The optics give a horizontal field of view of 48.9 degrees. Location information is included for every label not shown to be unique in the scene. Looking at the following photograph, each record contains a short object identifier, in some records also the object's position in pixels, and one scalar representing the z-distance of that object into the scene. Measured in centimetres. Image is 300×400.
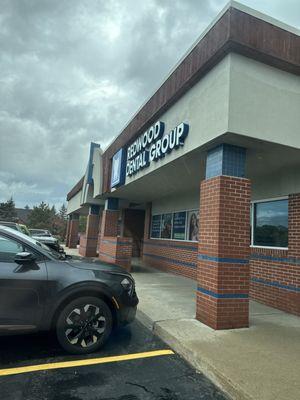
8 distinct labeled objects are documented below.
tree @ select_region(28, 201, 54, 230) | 6500
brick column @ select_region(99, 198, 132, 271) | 1284
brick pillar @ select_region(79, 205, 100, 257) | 1939
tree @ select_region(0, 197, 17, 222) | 7500
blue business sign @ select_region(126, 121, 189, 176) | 700
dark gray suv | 428
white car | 2532
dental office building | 560
